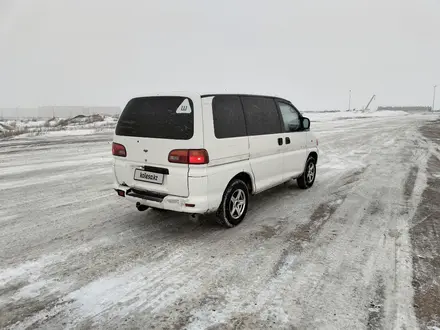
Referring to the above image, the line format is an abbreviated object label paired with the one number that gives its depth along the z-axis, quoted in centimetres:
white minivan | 422
